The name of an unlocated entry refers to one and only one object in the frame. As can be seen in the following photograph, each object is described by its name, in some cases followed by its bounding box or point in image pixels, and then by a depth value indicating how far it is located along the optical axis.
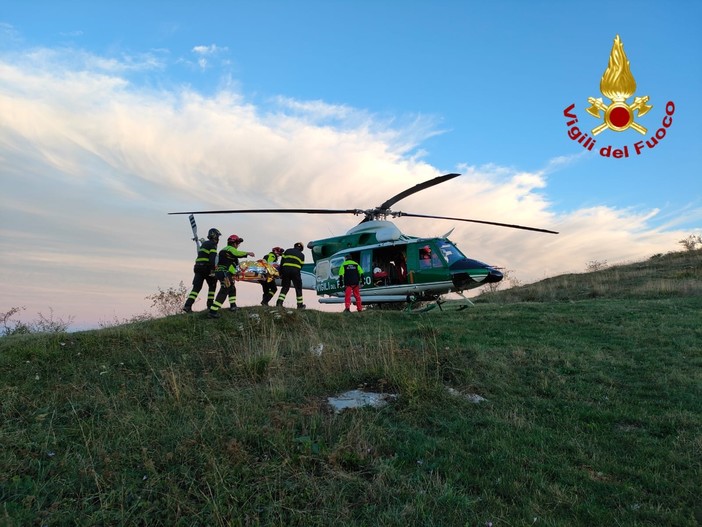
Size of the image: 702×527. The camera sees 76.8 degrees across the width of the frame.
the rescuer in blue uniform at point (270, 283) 13.91
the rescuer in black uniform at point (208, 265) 10.33
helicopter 13.80
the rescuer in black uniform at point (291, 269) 12.54
